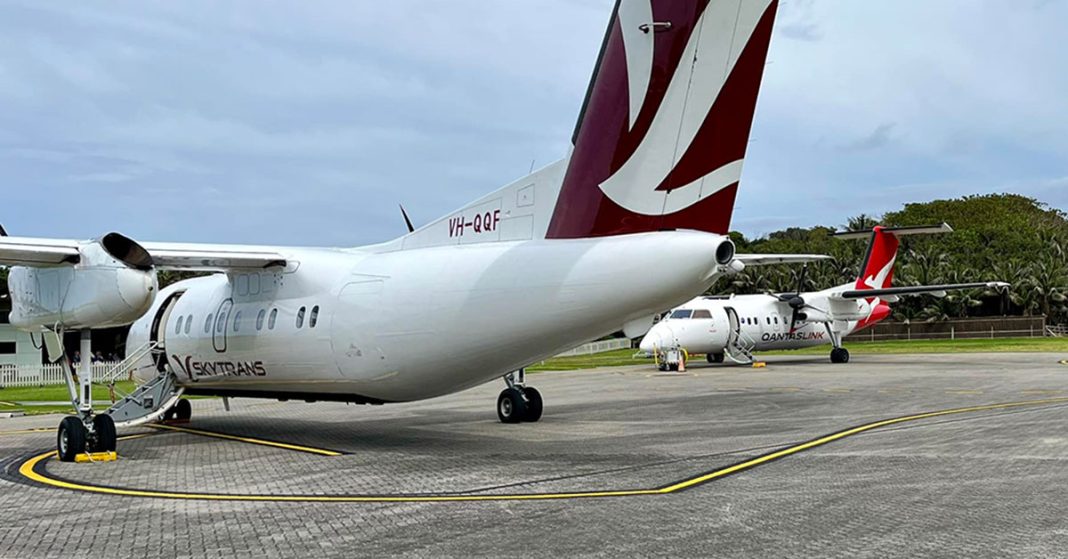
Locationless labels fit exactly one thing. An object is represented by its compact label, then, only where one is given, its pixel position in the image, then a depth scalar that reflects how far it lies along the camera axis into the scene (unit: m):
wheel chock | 11.92
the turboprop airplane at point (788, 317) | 33.44
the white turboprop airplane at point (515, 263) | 9.65
